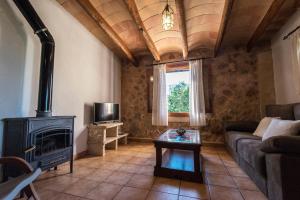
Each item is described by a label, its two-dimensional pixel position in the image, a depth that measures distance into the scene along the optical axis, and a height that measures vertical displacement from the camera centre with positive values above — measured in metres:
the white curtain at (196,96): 3.98 +0.31
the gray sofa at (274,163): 1.22 -0.55
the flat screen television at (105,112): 3.40 -0.06
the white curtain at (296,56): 2.59 +0.86
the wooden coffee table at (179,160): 2.04 -0.85
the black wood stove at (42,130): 1.76 -0.23
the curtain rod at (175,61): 4.18 +1.34
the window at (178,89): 4.37 +0.54
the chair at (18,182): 0.89 -0.46
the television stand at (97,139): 3.20 -0.61
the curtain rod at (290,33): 2.58 +1.31
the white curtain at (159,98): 4.31 +0.30
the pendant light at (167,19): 2.10 +1.25
